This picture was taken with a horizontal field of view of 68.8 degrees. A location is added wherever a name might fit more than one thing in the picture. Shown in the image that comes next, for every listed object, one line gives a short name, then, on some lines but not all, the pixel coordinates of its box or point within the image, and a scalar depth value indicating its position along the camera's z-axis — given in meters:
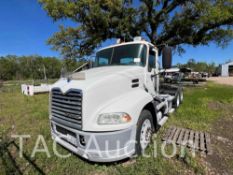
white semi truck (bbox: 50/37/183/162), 2.71
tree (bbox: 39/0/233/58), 11.67
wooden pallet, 3.80
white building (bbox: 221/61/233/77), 53.88
